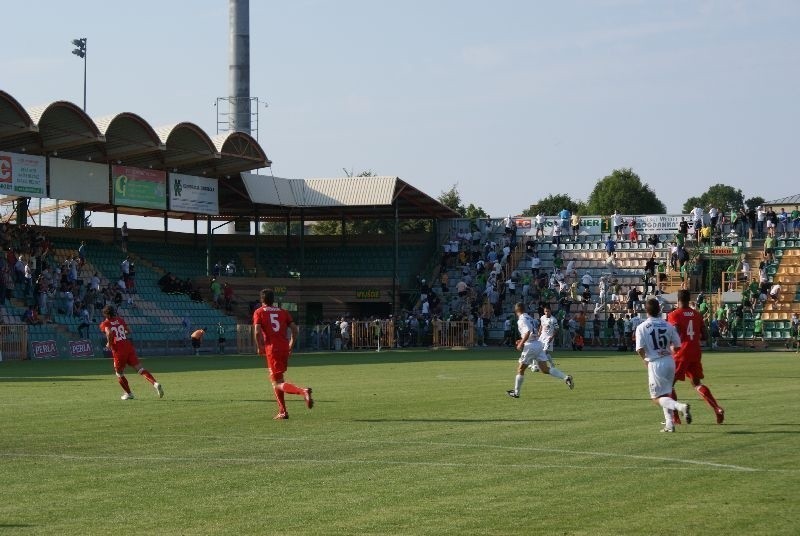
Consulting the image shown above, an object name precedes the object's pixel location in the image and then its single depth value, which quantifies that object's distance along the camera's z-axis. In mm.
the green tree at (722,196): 145625
